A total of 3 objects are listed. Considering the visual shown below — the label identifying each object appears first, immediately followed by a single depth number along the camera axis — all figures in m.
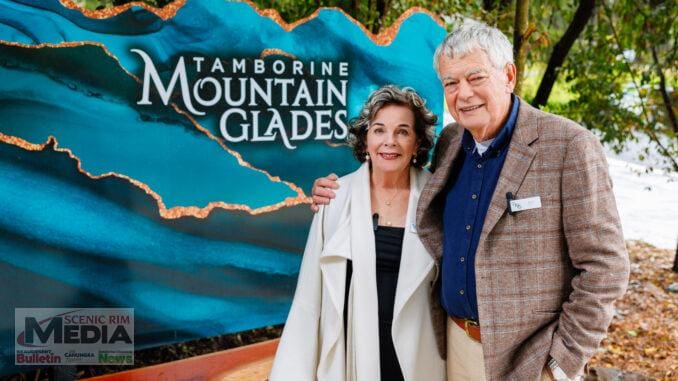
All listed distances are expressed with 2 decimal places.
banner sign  2.90
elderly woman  2.49
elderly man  2.10
